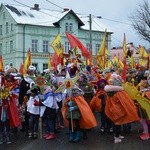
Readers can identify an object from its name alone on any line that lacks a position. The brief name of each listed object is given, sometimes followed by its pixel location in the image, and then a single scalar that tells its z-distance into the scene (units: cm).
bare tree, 3117
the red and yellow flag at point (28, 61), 1461
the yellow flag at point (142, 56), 1612
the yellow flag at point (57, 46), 1462
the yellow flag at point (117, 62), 1833
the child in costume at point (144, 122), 872
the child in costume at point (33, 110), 930
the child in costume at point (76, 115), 870
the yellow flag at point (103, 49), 1536
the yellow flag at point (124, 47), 1511
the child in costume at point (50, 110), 927
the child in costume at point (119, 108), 846
